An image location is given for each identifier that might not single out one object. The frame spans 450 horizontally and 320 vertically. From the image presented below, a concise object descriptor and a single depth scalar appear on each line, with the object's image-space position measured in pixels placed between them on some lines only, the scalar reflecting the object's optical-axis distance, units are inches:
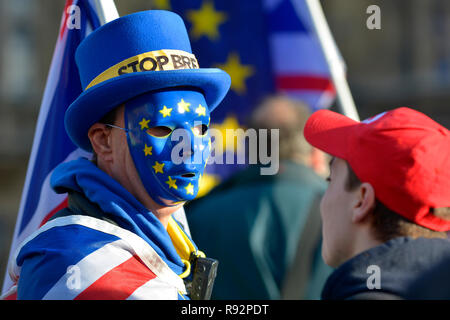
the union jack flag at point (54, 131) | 263.0
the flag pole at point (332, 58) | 380.8
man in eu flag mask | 198.2
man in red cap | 181.0
